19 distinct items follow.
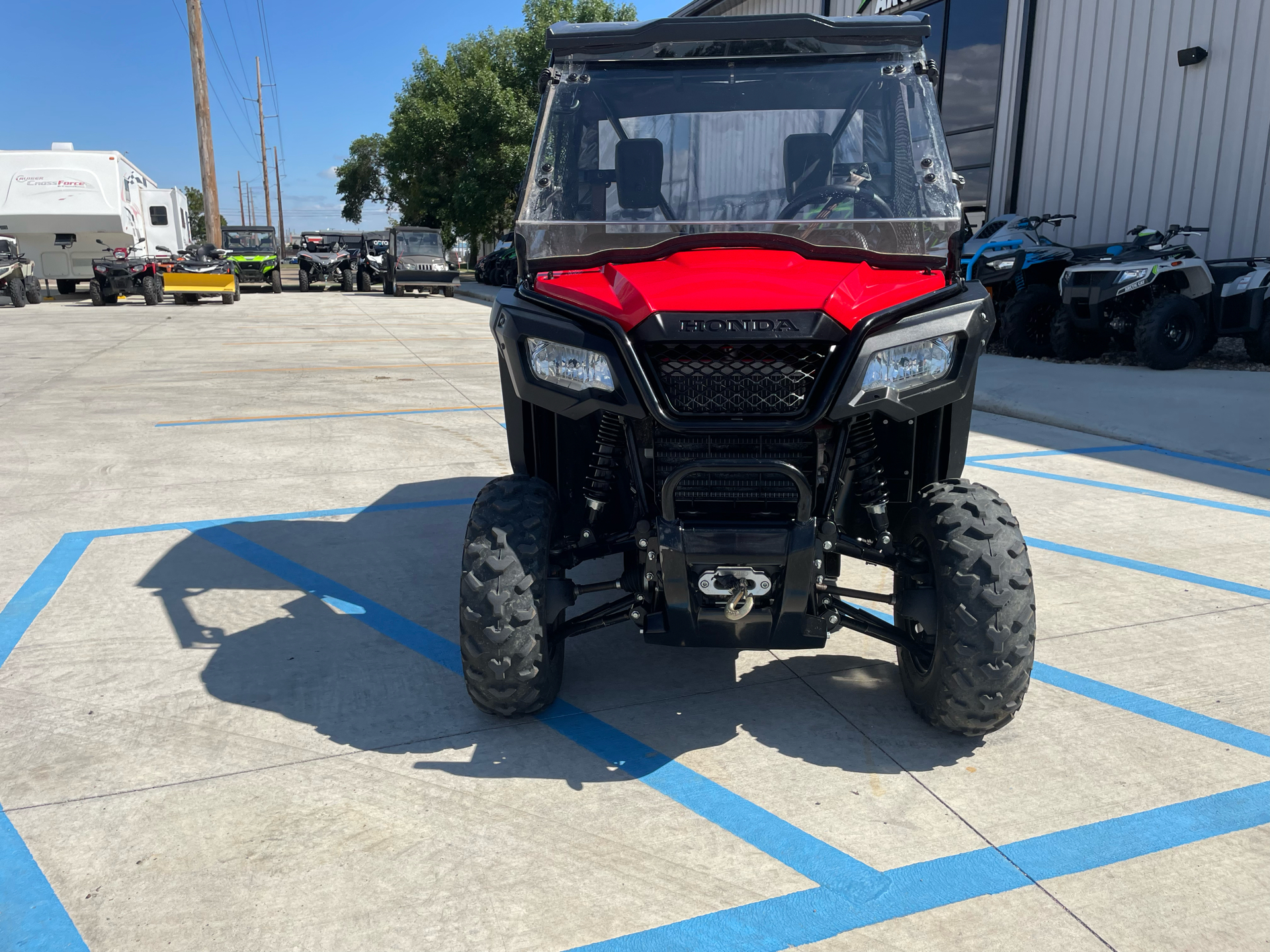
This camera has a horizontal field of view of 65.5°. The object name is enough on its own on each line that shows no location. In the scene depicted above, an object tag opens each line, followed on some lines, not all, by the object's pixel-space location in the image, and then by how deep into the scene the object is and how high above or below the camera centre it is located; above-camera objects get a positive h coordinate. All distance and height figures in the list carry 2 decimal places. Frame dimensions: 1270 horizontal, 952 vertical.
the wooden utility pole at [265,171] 69.08 +5.66
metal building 12.60 +2.07
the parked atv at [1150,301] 10.88 -0.54
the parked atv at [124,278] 23.89 -0.63
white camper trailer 23.20 +1.05
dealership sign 18.72 +4.68
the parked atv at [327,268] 32.72 -0.52
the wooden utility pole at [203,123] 30.69 +3.97
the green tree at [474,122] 35.56 +4.63
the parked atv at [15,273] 22.12 -0.48
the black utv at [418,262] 28.81 -0.31
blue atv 13.05 -0.31
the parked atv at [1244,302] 10.85 -0.54
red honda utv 2.77 -0.32
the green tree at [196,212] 101.38 +4.08
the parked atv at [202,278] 24.78 -0.66
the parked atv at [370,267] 31.86 -0.47
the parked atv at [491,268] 30.41 -0.55
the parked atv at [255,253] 29.47 -0.05
